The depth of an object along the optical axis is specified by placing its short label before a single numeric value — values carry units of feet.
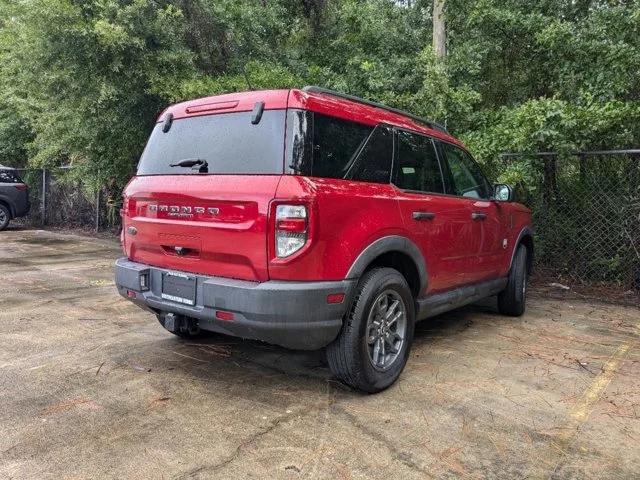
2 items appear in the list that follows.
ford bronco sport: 10.00
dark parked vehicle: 43.65
